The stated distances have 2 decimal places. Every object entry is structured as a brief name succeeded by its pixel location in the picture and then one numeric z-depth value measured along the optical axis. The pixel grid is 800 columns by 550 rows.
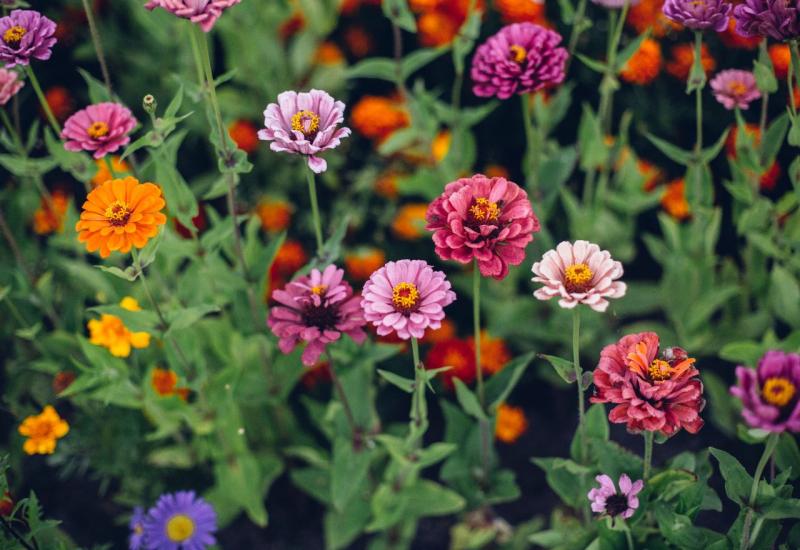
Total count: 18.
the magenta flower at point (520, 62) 1.34
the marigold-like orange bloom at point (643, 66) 1.57
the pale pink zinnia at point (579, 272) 1.20
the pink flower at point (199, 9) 1.23
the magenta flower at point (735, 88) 1.37
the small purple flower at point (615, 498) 1.25
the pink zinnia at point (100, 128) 1.30
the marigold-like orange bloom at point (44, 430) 1.39
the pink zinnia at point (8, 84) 1.33
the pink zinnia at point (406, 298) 1.22
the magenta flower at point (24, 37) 1.27
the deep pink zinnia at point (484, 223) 1.22
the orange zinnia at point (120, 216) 1.25
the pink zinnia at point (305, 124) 1.24
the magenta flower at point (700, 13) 1.29
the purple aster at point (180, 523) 1.38
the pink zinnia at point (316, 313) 1.27
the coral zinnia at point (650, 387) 1.18
